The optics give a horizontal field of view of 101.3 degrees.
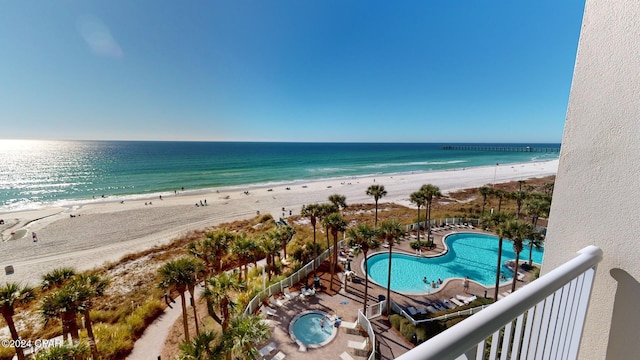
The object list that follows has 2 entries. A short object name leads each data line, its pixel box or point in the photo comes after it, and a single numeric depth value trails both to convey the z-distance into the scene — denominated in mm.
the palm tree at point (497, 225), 13141
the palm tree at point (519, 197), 25344
